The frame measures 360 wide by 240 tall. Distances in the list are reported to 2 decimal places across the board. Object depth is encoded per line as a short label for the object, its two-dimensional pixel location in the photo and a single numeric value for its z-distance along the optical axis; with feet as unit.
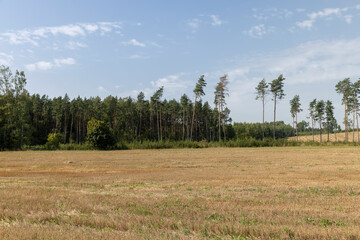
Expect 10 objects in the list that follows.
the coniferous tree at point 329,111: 359.25
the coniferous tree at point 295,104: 364.42
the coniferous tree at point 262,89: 265.13
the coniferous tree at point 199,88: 265.38
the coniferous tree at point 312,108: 363.97
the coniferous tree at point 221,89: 262.06
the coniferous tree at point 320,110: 356.22
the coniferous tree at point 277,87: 258.98
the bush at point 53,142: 219.69
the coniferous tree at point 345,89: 272.25
